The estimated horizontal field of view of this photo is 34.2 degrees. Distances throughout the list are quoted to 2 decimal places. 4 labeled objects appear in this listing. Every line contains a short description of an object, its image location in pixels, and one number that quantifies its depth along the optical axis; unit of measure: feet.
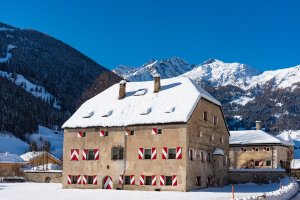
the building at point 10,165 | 286.29
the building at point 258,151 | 228.84
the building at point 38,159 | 341.00
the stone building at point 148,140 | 146.82
